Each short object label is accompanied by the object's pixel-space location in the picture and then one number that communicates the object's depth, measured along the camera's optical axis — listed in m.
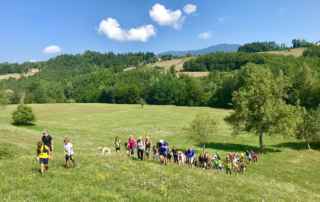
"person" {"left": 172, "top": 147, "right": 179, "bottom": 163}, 24.12
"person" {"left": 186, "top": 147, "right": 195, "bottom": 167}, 24.00
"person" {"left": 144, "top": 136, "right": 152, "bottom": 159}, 22.67
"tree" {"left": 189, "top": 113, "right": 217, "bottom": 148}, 42.20
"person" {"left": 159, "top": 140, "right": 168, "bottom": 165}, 20.58
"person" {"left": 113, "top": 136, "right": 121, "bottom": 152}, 28.08
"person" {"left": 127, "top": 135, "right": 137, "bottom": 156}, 23.14
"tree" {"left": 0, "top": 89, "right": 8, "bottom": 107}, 63.98
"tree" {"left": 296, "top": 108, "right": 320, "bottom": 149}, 43.03
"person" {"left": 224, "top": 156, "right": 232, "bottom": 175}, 25.65
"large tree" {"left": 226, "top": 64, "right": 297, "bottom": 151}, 40.18
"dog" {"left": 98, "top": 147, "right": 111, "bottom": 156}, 26.78
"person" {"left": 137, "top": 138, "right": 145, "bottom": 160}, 21.01
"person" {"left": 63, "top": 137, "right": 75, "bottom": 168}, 16.65
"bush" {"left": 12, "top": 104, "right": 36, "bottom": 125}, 51.08
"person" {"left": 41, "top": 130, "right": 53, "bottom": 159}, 15.98
